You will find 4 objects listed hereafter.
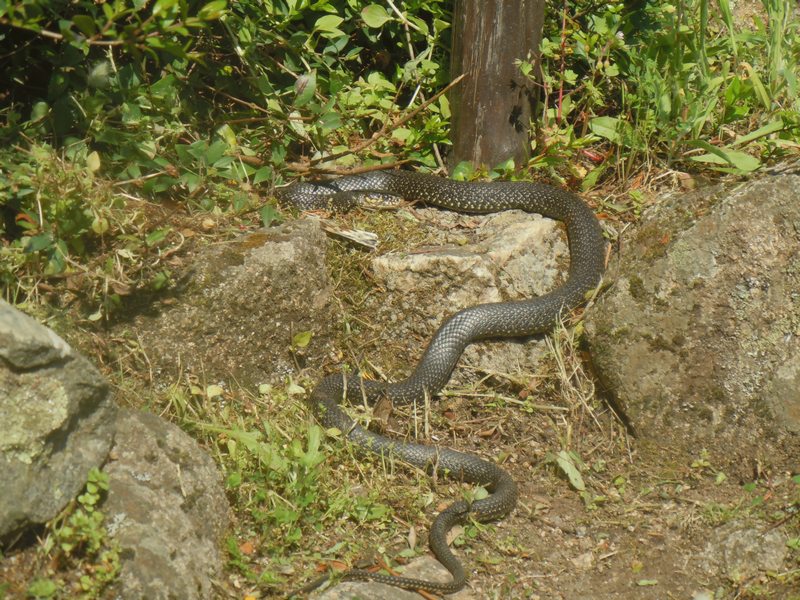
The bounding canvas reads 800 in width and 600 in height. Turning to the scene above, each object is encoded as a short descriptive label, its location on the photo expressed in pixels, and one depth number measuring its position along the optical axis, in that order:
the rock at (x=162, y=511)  8.01
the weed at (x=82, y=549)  7.61
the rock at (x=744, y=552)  9.84
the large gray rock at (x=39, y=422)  7.50
